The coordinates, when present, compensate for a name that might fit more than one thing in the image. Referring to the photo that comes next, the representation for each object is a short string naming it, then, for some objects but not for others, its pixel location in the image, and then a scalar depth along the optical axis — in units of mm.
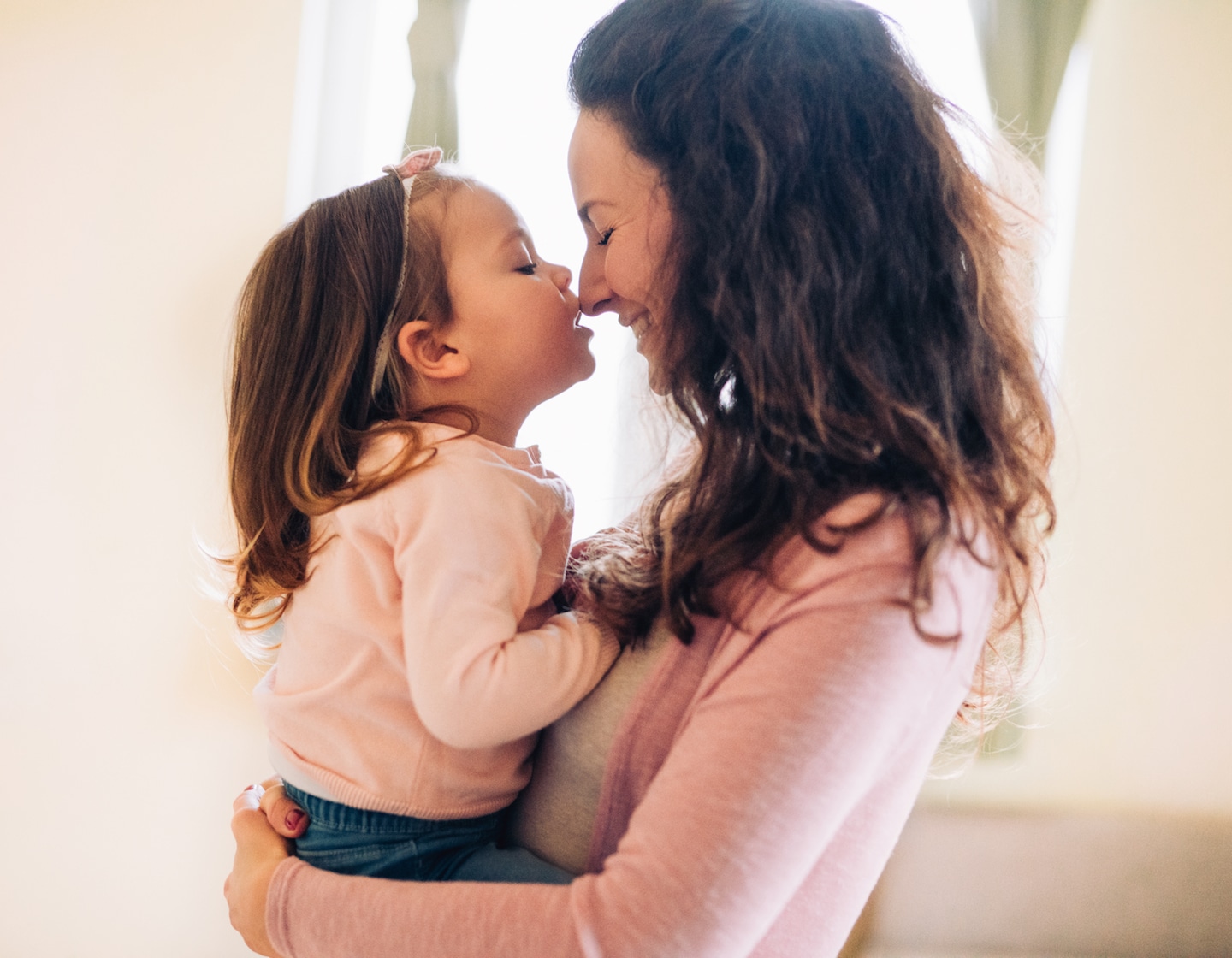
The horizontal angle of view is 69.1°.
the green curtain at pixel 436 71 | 1886
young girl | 787
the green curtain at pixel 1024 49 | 1926
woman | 594
